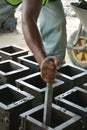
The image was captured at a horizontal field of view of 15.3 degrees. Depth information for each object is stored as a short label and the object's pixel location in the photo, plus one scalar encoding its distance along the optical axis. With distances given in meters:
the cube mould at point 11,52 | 3.02
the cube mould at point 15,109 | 2.06
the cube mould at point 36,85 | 2.32
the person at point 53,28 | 2.97
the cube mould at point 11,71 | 2.55
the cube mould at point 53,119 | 1.91
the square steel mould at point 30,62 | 2.80
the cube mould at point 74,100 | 2.11
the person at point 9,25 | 5.42
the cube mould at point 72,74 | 2.55
